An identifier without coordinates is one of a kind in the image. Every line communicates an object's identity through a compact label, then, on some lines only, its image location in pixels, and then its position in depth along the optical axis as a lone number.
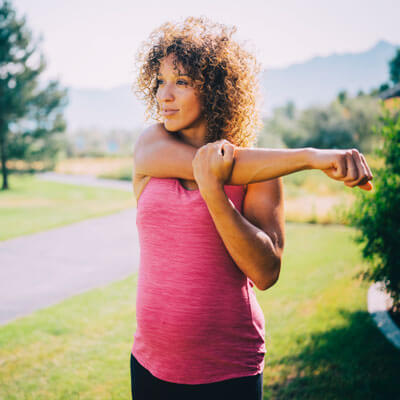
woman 1.14
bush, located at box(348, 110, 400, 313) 3.39
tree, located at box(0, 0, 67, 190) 18.34
